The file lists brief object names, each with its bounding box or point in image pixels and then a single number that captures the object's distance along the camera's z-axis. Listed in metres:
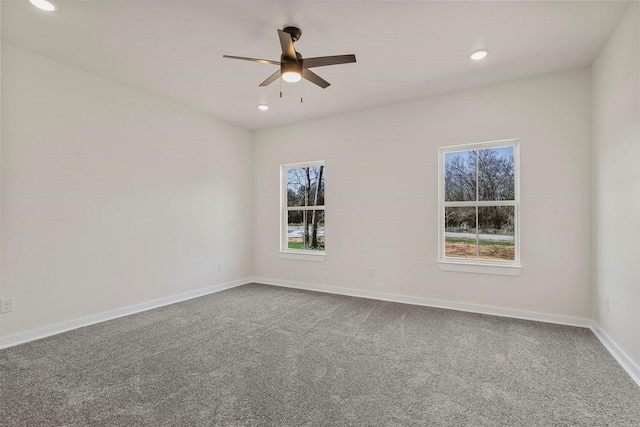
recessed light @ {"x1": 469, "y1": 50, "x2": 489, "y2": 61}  2.84
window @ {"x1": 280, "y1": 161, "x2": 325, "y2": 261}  4.88
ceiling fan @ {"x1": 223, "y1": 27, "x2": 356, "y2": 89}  2.36
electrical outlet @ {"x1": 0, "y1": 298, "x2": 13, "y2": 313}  2.65
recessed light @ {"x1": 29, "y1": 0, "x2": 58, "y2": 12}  2.18
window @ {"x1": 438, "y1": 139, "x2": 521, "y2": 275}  3.53
